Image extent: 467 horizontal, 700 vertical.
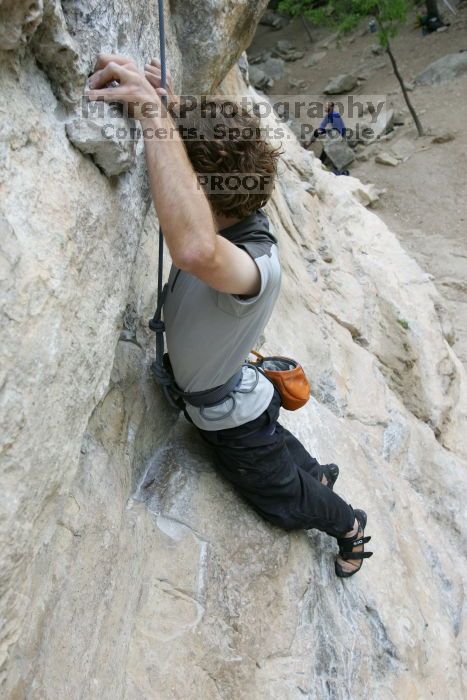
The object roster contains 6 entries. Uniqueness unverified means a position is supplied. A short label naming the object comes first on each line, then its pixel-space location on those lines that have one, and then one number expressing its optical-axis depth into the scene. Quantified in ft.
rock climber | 6.19
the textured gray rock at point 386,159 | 50.34
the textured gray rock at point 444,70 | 59.77
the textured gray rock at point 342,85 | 68.28
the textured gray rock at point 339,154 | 51.90
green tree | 51.34
